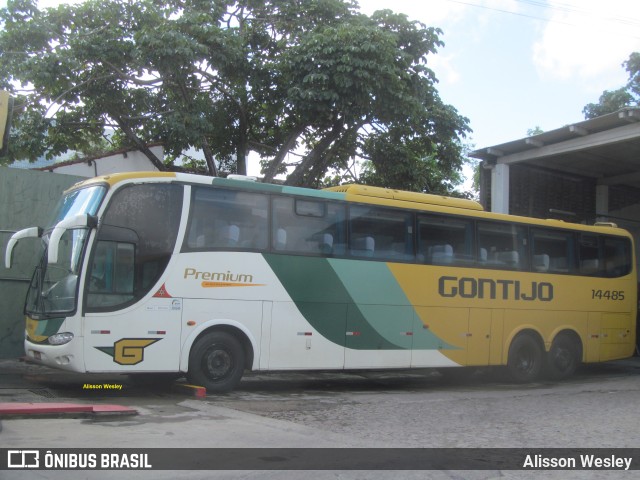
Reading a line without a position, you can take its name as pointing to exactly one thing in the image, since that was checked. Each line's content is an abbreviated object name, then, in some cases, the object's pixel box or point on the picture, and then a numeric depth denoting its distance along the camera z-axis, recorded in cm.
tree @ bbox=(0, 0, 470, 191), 1436
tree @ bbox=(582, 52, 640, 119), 2411
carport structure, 1507
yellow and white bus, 888
